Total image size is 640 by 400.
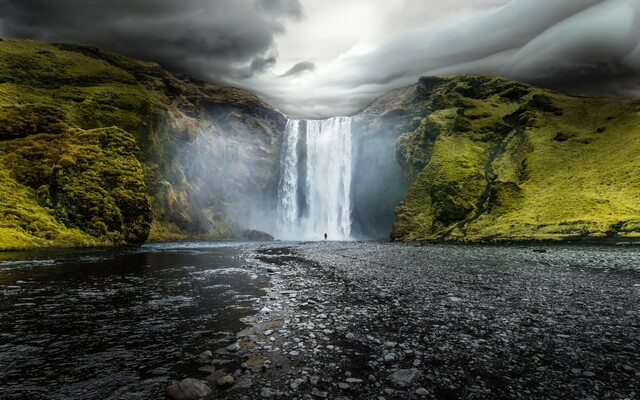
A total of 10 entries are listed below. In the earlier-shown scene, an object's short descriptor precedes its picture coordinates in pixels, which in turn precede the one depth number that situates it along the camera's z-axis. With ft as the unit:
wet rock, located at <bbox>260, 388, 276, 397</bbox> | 18.71
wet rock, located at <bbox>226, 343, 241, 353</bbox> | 25.67
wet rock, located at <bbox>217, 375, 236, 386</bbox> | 19.69
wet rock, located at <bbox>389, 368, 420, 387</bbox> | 20.00
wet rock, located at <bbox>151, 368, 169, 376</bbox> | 21.18
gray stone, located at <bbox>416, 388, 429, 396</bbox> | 18.68
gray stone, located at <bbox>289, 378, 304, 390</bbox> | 19.71
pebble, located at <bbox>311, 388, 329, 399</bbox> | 18.60
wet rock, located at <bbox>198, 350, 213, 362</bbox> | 23.76
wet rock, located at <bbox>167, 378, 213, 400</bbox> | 17.98
